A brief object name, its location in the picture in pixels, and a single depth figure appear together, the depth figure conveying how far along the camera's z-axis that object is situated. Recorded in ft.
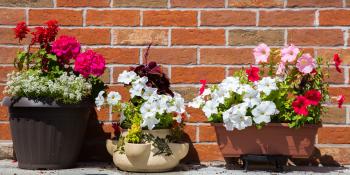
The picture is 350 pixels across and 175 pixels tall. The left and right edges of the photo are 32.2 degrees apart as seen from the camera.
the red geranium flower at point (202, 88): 9.75
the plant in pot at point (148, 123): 9.34
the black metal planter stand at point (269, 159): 9.46
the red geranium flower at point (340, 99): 9.46
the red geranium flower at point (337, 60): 9.37
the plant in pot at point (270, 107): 9.16
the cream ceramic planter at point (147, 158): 9.23
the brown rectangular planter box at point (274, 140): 9.43
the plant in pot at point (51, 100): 9.48
